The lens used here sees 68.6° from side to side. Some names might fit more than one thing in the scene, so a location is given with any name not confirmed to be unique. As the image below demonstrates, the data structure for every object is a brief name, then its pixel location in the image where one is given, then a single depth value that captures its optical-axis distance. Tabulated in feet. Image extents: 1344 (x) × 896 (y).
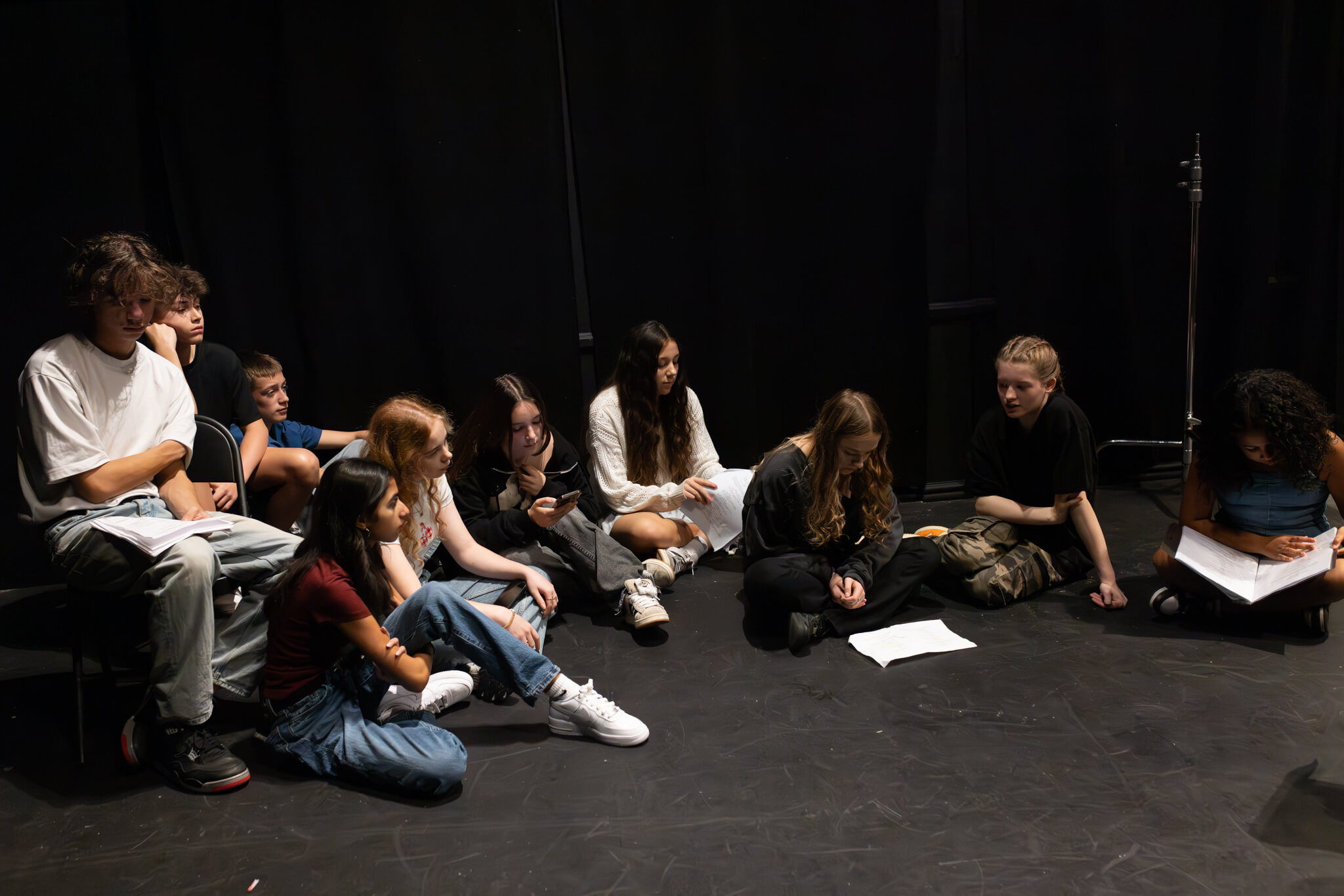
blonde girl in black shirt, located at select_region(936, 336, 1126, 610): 10.49
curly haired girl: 9.10
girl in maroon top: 7.59
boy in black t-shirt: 10.74
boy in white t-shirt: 7.79
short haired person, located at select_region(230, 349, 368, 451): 11.88
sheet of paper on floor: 9.56
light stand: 12.82
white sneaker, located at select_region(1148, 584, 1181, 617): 9.95
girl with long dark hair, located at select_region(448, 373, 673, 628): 10.73
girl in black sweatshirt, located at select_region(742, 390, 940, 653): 9.86
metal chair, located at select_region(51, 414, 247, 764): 9.80
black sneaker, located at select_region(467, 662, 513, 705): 9.16
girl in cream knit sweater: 11.96
